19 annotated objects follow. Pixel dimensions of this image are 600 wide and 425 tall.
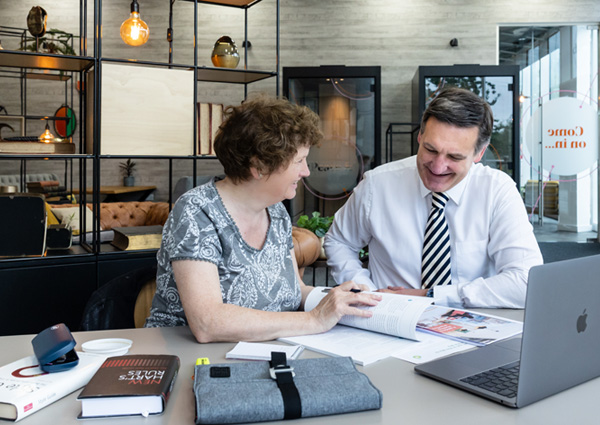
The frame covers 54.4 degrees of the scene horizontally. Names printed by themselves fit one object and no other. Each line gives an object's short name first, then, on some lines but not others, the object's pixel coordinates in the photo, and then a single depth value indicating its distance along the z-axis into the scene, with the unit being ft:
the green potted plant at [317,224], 12.74
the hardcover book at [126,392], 3.19
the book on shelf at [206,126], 11.13
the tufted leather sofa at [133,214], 14.57
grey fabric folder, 3.07
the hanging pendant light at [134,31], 18.52
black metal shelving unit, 9.49
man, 6.51
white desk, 3.20
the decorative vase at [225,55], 11.82
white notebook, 4.19
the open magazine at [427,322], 4.65
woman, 4.87
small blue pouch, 3.66
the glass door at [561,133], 26.71
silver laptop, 3.12
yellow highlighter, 3.97
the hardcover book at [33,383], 3.17
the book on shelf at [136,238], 10.53
